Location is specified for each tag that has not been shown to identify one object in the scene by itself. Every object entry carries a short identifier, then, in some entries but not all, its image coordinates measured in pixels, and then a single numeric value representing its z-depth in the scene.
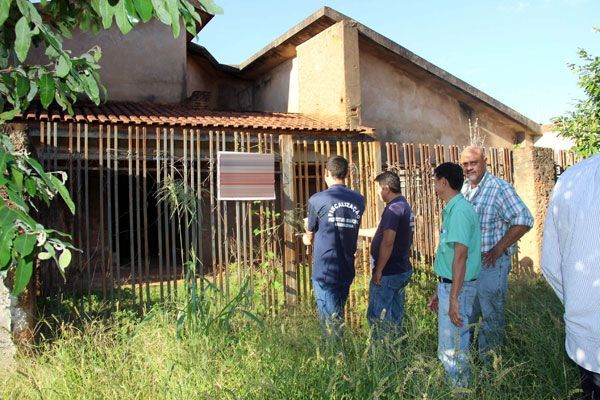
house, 5.23
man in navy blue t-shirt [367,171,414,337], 4.46
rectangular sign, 5.04
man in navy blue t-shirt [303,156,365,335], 4.34
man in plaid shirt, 4.03
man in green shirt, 3.40
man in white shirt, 2.13
